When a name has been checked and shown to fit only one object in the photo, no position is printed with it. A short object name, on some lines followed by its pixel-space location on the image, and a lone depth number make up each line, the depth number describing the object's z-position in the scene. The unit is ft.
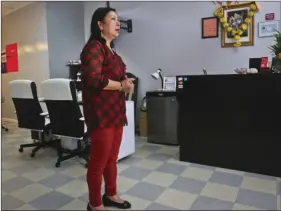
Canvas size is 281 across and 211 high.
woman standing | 4.42
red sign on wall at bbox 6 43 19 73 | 18.17
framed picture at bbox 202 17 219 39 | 11.43
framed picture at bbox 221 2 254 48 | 10.70
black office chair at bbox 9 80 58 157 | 9.80
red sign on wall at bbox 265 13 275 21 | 10.27
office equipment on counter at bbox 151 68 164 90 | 12.11
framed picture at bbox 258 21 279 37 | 10.21
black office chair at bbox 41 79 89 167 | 8.10
